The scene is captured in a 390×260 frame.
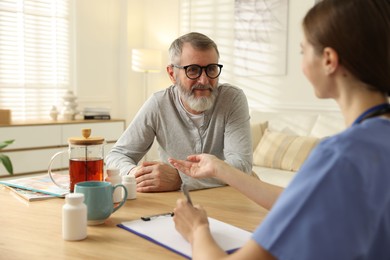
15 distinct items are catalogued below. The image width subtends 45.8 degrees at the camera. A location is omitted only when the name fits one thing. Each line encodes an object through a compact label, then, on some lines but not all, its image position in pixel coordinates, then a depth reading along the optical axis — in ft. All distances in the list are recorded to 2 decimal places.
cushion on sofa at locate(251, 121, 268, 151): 13.57
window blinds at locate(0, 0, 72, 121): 15.69
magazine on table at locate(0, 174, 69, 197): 5.56
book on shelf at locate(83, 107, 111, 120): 16.84
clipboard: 3.64
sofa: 12.19
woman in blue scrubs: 2.33
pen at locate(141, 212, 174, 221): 4.41
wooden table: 3.57
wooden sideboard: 14.29
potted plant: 5.68
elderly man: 7.12
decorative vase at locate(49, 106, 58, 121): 16.25
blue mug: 4.18
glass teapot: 5.01
